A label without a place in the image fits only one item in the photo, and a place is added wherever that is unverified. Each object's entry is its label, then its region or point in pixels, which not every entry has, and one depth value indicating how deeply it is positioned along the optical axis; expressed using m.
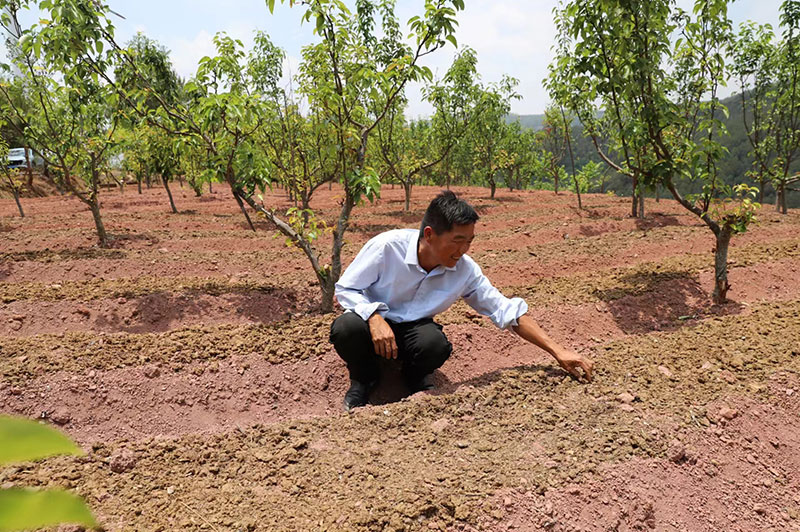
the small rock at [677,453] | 2.10
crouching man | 2.70
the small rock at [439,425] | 2.37
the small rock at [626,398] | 2.51
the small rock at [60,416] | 3.05
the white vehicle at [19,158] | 23.85
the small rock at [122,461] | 2.09
